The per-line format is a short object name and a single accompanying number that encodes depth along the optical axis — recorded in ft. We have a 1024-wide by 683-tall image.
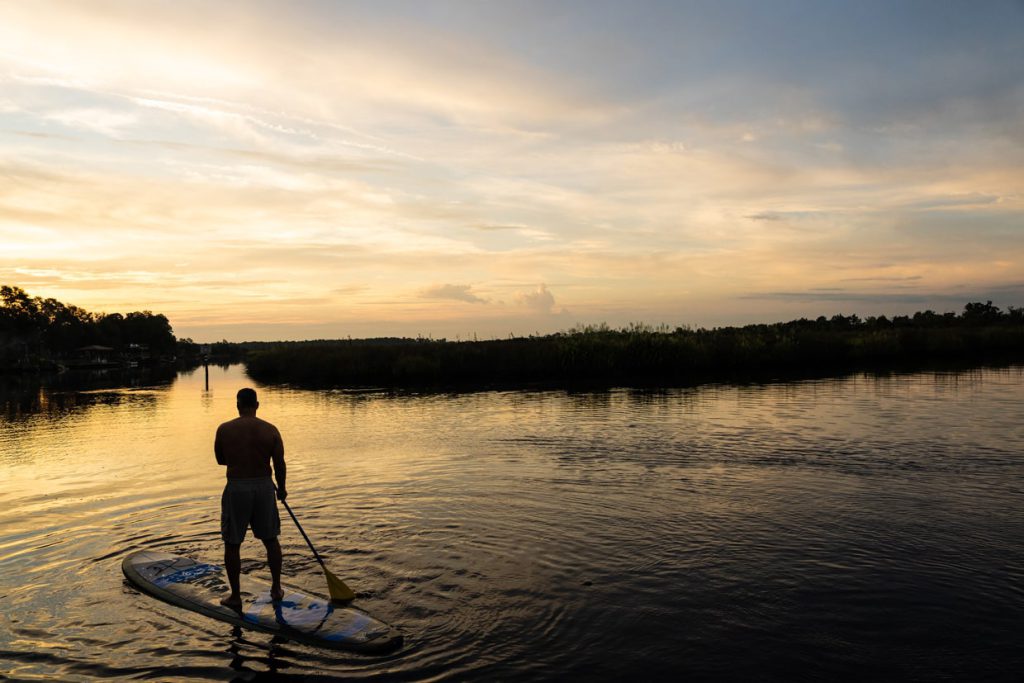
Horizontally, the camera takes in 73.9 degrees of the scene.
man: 28.17
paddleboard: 25.20
